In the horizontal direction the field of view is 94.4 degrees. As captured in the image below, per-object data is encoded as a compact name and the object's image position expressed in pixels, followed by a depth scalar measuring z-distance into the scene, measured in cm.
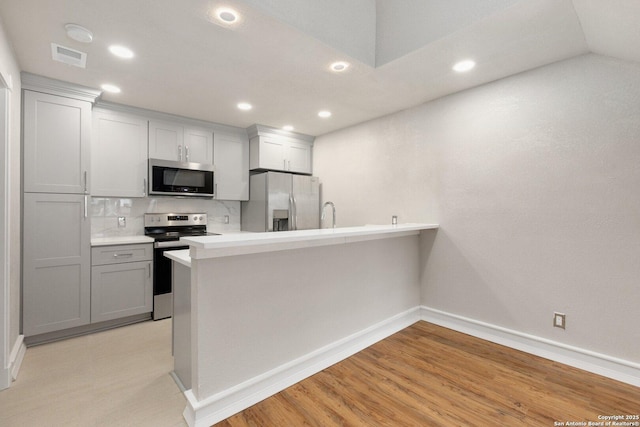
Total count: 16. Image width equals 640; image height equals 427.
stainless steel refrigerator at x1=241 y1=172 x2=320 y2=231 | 420
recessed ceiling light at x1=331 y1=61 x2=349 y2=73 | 245
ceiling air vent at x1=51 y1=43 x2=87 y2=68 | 223
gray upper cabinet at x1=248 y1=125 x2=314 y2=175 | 432
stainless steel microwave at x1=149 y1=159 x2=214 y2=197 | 358
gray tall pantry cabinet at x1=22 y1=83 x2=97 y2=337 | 264
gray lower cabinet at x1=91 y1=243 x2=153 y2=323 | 299
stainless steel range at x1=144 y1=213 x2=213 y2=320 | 335
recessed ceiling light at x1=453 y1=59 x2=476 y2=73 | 245
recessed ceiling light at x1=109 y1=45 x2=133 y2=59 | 221
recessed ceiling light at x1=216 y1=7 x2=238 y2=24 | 179
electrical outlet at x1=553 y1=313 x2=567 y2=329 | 240
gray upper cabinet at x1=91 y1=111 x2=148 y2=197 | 329
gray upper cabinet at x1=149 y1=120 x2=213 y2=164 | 366
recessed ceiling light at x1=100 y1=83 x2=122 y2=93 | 289
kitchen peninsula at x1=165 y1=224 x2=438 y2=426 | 168
